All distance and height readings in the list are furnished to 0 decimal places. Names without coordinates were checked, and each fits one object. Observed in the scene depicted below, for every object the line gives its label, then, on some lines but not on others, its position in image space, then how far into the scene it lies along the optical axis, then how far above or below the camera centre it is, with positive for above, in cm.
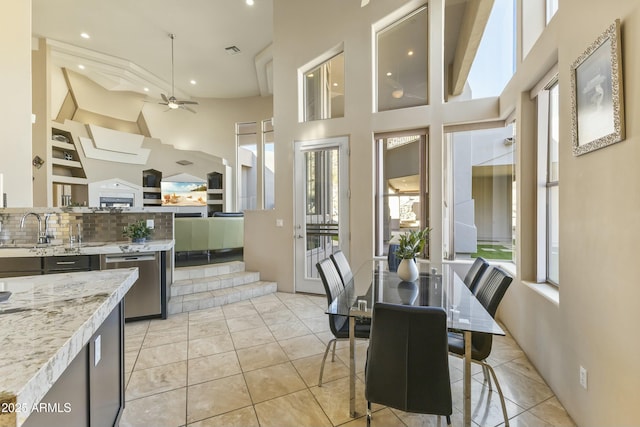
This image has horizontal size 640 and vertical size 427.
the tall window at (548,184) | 257 +26
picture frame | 142 +64
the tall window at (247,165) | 1034 +180
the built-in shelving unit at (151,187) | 988 +89
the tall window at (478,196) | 365 +22
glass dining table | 160 -63
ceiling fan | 682 +262
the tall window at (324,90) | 446 +196
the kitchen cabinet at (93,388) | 94 -70
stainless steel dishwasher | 334 -88
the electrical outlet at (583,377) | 170 -98
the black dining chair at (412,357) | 141 -72
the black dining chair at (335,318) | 217 -84
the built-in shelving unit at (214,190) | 1018 +81
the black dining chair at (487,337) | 185 -83
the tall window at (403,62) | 397 +213
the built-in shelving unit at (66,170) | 772 +124
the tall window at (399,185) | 398 +38
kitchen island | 67 -37
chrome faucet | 327 -23
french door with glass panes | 429 +12
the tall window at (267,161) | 920 +168
